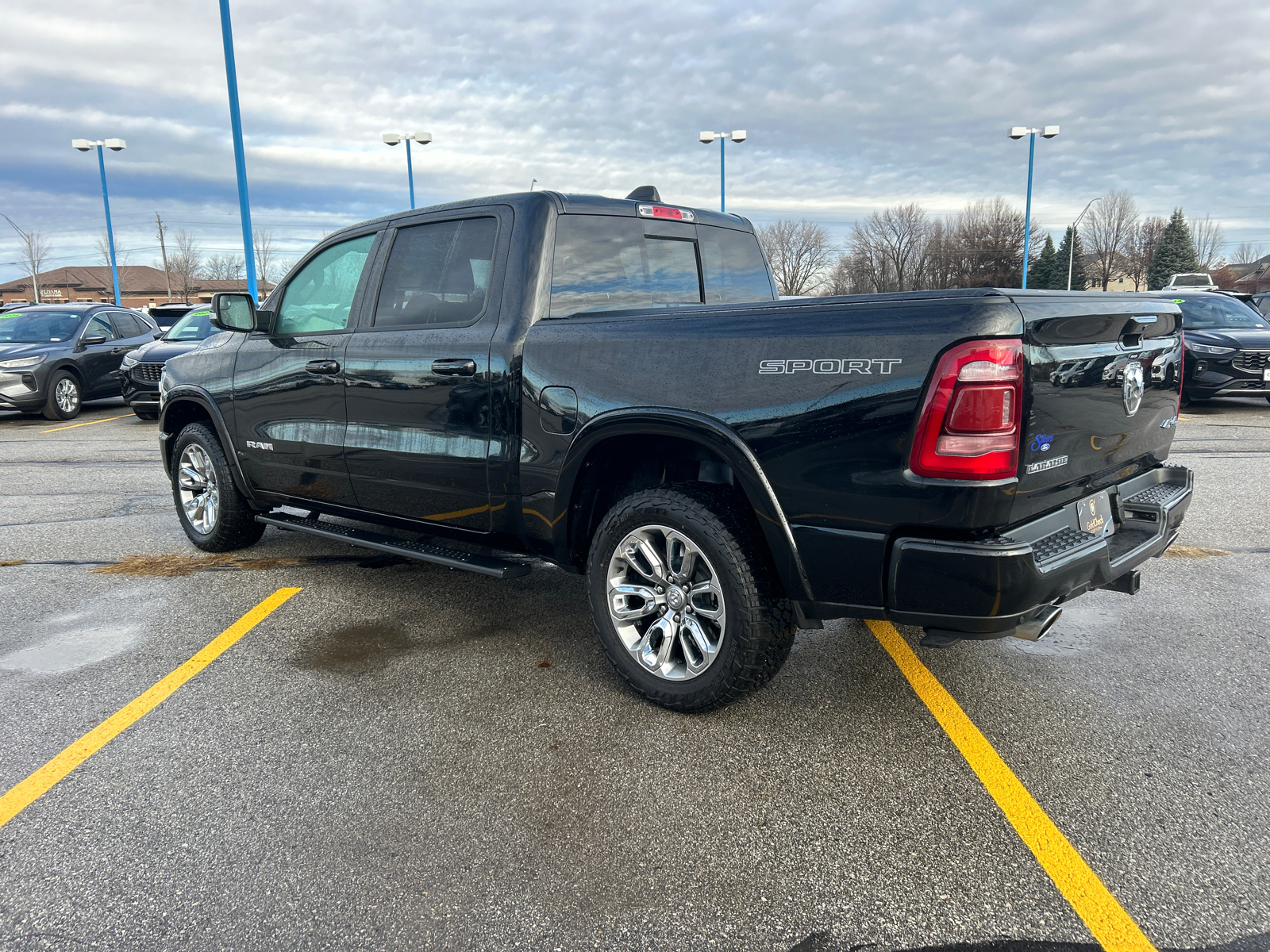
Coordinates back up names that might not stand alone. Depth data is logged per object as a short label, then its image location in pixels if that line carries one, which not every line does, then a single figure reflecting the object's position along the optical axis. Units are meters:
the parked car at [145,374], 12.26
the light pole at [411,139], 26.61
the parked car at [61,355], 12.77
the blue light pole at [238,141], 15.55
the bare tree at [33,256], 61.72
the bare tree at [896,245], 61.16
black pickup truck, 2.54
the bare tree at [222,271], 88.94
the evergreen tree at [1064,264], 64.69
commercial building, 91.56
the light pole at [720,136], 28.58
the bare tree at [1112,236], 71.94
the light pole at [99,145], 29.20
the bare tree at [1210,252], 79.62
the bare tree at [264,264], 75.19
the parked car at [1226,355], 11.38
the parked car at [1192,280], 29.64
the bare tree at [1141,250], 72.44
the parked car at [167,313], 20.14
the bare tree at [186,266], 76.97
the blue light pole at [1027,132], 27.95
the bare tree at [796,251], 62.53
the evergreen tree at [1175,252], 64.69
